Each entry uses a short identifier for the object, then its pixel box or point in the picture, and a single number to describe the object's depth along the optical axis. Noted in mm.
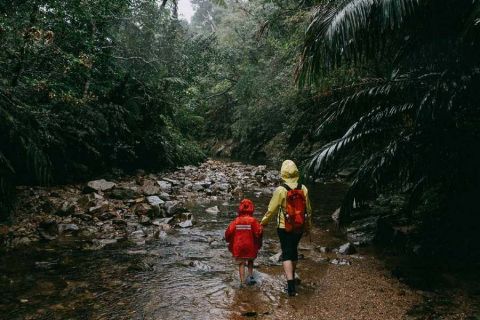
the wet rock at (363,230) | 6922
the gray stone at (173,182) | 12617
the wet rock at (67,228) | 6872
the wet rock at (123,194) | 9312
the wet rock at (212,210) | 9374
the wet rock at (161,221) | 7902
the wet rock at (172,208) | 8531
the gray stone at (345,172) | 14553
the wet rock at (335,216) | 8397
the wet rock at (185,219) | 7925
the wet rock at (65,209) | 7545
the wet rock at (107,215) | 7758
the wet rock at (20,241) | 6055
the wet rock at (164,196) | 10067
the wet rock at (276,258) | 5871
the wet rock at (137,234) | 7036
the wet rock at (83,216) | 7578
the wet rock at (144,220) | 7843
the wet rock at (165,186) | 11500
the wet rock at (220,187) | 12375
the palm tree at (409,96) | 4844
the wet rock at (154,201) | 9203
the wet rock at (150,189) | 10277
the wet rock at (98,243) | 6259
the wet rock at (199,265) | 5562
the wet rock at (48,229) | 6527
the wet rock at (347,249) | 6223
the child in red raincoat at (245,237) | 4828
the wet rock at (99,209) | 7891
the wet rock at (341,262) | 5746
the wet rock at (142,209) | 8375
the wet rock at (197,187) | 12141
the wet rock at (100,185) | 9465
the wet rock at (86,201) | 8116
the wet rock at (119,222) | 7498
